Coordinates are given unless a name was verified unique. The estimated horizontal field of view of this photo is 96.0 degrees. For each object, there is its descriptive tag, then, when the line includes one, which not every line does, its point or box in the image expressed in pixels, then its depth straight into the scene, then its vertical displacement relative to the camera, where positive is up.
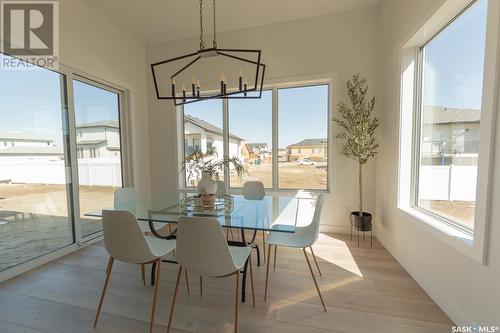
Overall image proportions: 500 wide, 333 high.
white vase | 2.29 -0.29
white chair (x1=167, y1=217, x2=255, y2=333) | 1.35 -0.58
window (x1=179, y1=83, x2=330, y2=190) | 3.60 +0.40
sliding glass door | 2.38 -0.11
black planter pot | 2.93 -0.86
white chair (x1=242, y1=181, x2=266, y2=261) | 2.95 -0.44
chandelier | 3.70 +1.43
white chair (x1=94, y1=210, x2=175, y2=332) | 1.53 -0.59
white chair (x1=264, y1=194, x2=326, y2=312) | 1.94 -0.77
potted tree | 2.90 +0.32
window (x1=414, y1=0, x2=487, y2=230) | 1.64 +0.33
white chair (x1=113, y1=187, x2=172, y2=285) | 2.39 -0.49
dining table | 1.81 -0.52
